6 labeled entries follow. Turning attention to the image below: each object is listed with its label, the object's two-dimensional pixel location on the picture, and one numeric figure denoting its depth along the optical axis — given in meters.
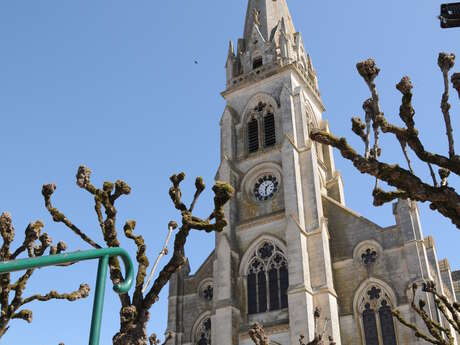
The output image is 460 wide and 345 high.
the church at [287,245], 21.95
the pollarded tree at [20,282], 11.16
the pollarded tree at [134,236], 9.19
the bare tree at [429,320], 11.49
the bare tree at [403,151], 6.48
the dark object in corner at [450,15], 6.40
